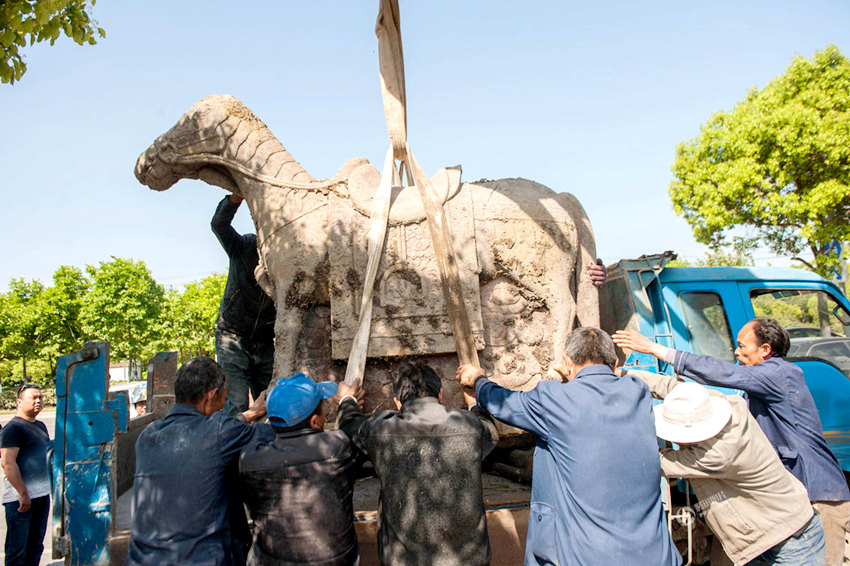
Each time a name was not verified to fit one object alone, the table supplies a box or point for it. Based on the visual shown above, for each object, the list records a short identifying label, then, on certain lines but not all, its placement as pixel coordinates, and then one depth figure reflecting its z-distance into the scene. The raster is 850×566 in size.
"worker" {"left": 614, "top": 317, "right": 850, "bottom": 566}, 3.06
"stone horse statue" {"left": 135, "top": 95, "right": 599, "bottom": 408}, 4.25
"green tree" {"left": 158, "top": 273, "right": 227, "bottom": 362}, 27.42
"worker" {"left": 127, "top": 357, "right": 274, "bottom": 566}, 2.46
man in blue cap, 2.45
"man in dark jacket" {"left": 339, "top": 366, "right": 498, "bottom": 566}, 2.49
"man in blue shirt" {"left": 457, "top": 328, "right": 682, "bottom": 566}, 2.35
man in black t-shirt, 4.45
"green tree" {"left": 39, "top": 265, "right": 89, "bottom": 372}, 26.50
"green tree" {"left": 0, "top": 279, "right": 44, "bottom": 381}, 26.36
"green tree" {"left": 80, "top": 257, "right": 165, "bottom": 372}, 26.48
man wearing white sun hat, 2.57
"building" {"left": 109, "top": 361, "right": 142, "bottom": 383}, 37.00
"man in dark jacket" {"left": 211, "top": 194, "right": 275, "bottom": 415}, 5.59
